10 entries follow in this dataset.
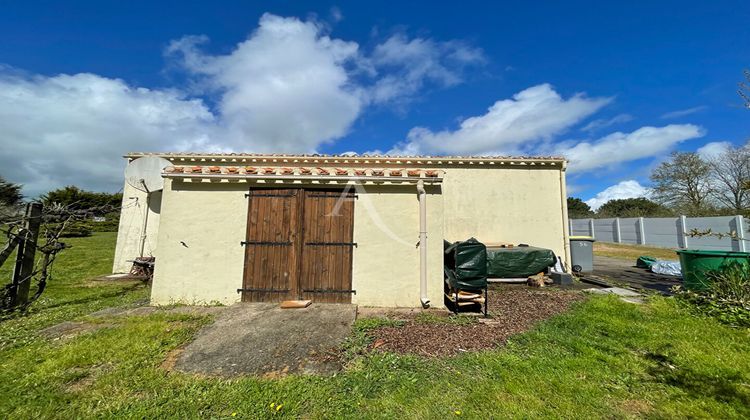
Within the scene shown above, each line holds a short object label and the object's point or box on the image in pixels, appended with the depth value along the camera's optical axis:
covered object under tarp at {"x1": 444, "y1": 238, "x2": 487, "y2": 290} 5.12
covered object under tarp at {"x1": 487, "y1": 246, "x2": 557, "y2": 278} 7.97
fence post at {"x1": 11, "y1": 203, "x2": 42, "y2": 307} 4.92
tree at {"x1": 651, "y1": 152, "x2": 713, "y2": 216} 22.45
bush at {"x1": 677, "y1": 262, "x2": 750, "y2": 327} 4.73
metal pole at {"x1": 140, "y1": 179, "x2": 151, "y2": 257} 8.33
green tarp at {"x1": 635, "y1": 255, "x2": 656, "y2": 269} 10.69
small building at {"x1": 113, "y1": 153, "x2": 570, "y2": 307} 5.29
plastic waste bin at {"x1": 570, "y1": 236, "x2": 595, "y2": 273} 9.58
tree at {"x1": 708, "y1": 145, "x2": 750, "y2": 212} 21.02
